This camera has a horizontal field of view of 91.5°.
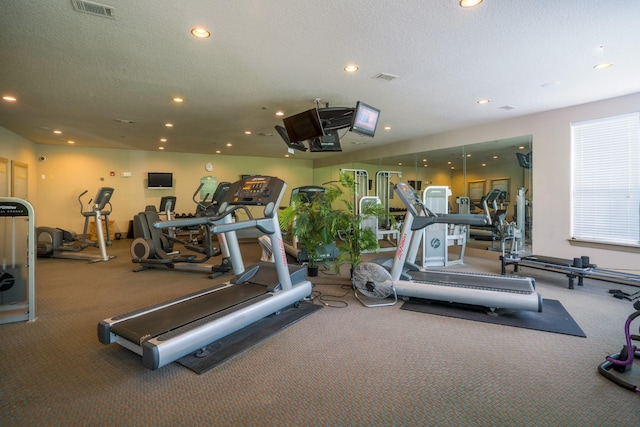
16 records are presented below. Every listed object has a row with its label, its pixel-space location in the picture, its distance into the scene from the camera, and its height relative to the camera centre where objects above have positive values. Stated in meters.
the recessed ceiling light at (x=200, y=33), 2.78 +1.64
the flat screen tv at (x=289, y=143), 5.48 +1.21
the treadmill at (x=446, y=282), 3.16 -0.82
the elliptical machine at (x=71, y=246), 6.32 -0.61
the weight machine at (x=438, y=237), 5.69 -0.48
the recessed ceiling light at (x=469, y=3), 2.38 +1.60
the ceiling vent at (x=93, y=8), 2.43 +1.63
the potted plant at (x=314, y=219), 4.57 -0.11
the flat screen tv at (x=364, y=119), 4.50 +1.38
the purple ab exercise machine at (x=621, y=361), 2.09 -1.06
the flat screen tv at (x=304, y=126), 4.63 +1.33
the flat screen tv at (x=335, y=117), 4.72 +1.46
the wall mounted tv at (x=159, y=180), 9.91 +1.03
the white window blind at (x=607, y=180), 4.61 +0.48
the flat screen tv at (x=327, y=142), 5.07 +1.16
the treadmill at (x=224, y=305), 2.24 -0.86
